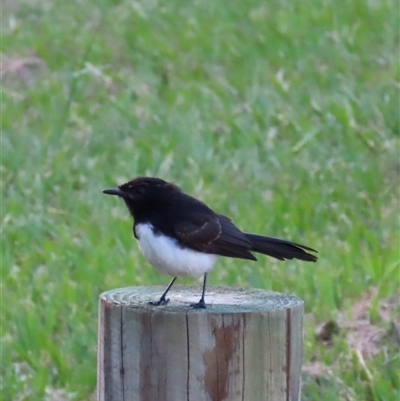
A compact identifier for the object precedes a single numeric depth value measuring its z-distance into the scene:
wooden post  6.72
